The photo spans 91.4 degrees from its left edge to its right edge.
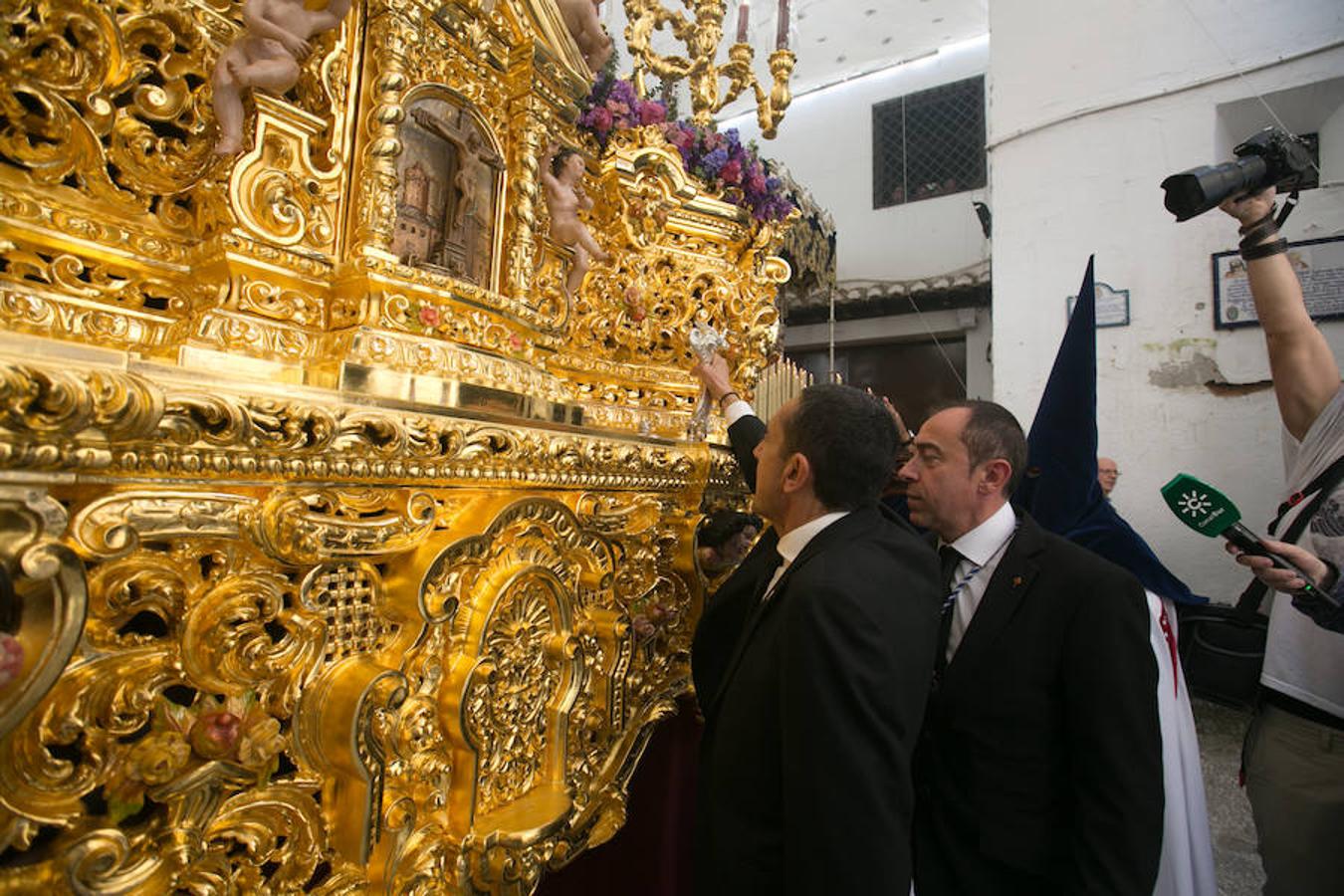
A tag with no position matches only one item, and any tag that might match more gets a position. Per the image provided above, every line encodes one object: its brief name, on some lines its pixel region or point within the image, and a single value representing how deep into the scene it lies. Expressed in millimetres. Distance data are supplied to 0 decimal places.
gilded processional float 854
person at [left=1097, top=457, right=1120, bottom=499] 3112
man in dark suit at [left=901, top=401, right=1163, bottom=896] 1210
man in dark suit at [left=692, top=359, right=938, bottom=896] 980
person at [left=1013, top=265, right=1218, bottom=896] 2041
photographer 1569
